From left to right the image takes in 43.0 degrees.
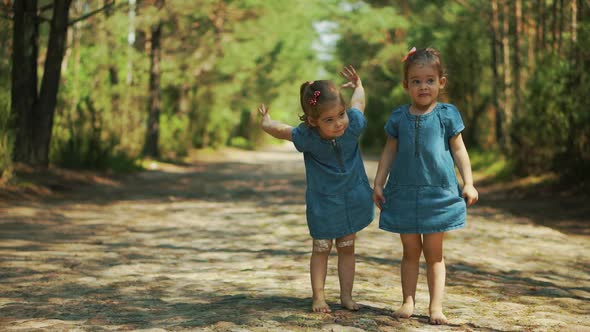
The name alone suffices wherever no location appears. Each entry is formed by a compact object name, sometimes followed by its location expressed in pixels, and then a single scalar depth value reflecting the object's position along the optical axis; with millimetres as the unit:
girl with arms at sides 4359
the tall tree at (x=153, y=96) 23766
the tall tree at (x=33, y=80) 13180
